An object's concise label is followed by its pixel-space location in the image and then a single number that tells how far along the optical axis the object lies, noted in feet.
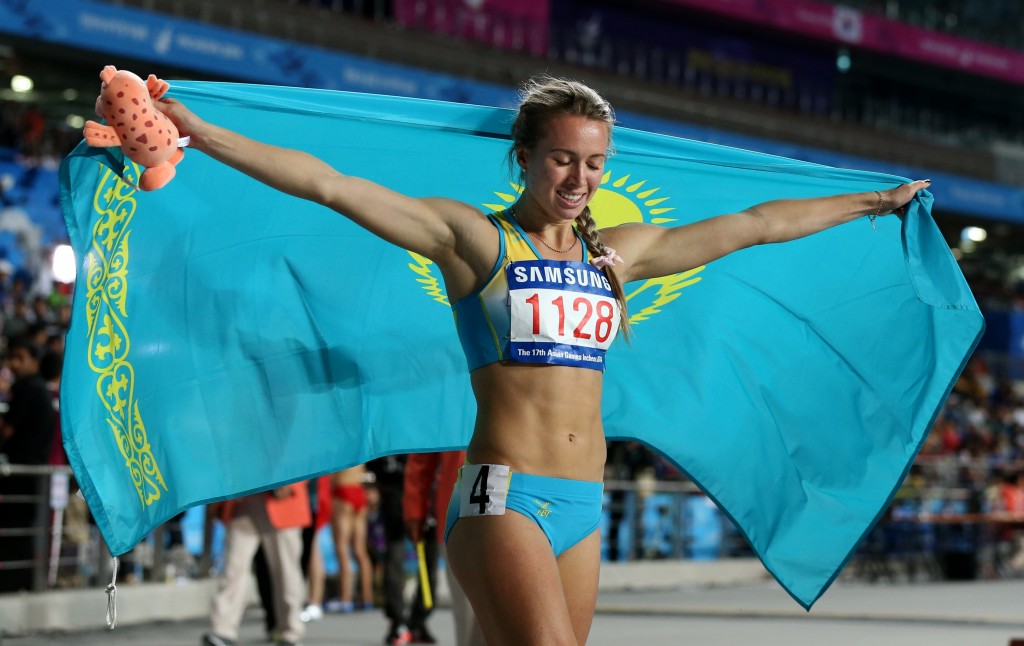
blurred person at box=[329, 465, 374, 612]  40.14
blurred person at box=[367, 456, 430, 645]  33.09
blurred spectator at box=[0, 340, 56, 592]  33.91
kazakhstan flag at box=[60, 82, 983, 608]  18.22
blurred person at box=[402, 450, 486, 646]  24.00
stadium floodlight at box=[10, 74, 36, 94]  84.10
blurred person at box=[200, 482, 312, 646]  31.17
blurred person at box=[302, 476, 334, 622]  37.81
